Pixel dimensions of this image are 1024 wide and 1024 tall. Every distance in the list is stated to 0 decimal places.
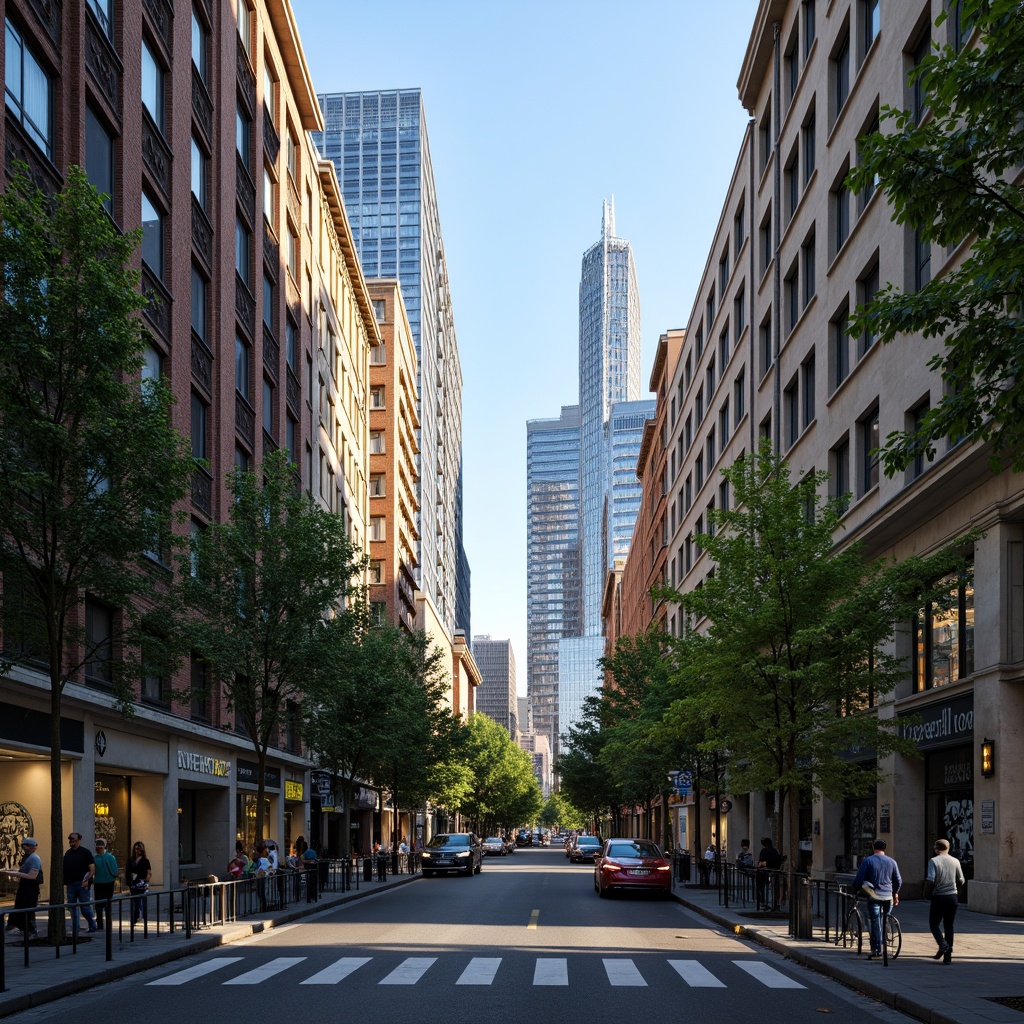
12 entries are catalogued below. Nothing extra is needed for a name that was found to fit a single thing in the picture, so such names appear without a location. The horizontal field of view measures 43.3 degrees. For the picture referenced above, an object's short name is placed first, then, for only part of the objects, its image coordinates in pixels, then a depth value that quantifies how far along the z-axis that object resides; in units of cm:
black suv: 4941
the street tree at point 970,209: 1055
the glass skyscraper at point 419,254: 12800
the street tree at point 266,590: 2922
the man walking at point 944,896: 1609
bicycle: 1689
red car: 3331
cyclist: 1689
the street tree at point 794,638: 2292
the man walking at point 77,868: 2038
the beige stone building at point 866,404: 2392
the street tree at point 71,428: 1761
